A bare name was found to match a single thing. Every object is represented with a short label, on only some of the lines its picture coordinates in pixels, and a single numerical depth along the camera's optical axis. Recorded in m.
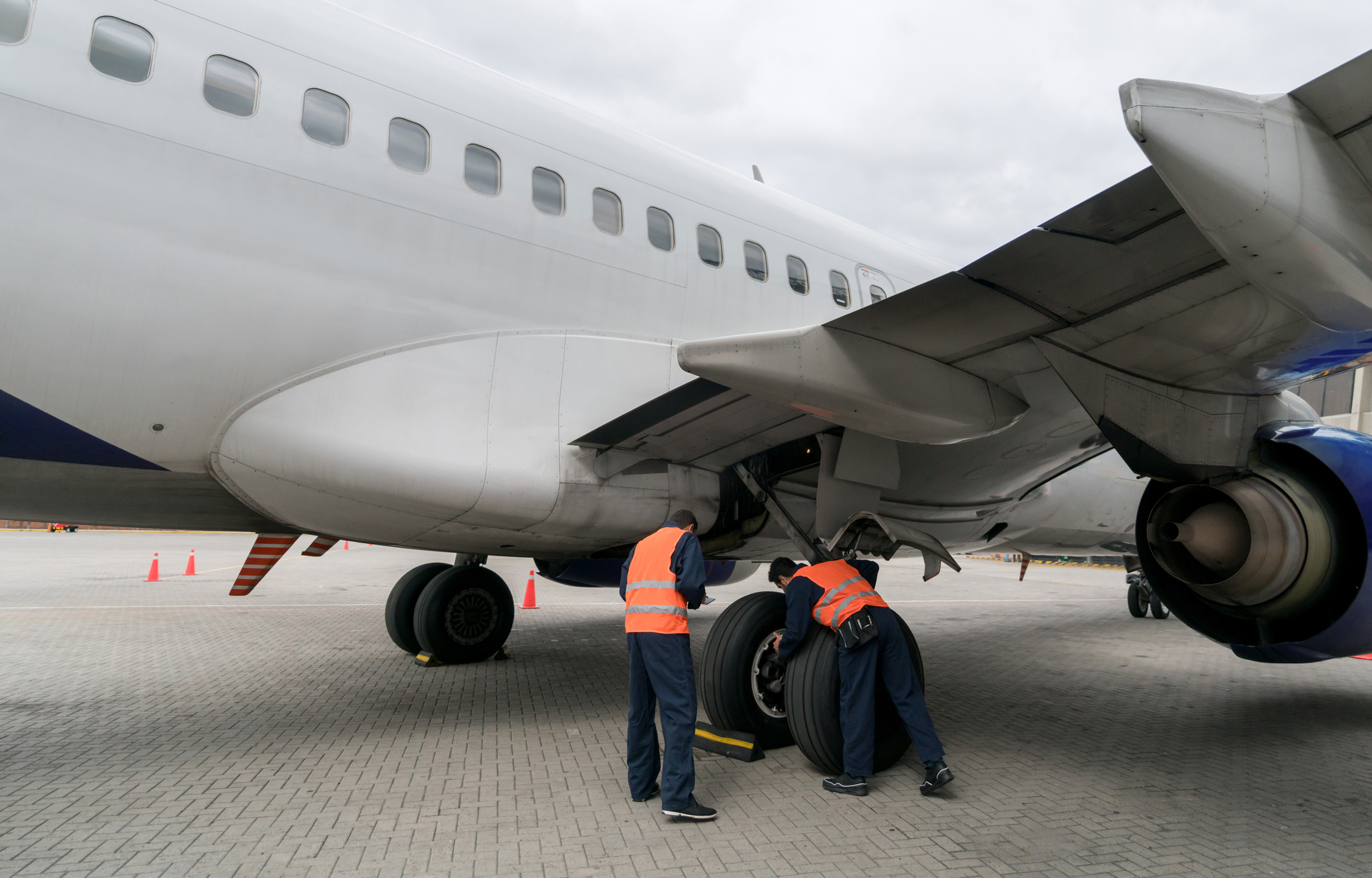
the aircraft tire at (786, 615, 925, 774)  4.34
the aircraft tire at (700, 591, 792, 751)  4.79
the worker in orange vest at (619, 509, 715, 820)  3.75
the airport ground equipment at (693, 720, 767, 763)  4.67
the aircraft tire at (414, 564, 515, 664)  7.56
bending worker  4.16
